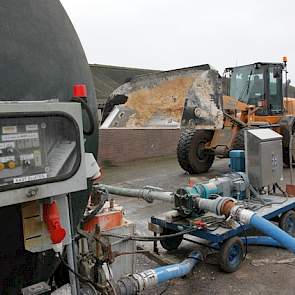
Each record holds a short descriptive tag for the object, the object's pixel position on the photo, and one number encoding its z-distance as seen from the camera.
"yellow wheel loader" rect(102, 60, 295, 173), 4.62
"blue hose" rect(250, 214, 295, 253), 2.38
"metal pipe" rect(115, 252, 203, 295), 2.54
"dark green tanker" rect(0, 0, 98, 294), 1.48
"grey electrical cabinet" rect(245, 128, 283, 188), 4.45
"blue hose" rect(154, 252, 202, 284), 2.92
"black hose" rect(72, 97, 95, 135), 1.62
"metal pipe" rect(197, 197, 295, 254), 2.40
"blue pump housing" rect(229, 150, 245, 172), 4.79
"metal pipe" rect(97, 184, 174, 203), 4.07
